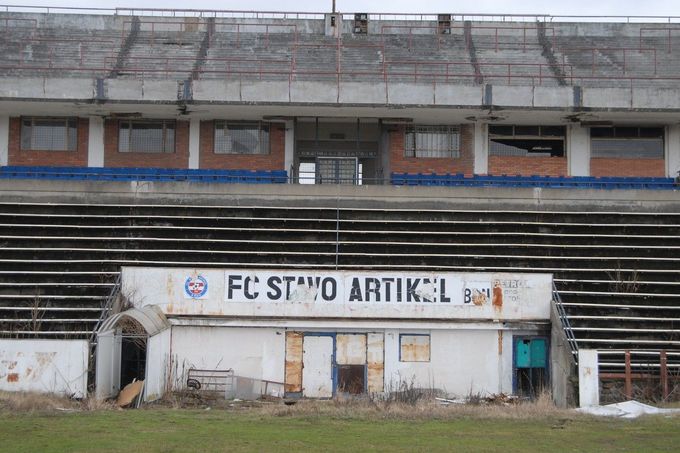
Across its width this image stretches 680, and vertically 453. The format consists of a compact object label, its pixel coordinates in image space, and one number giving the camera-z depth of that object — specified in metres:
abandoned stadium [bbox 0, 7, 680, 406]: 21.25
